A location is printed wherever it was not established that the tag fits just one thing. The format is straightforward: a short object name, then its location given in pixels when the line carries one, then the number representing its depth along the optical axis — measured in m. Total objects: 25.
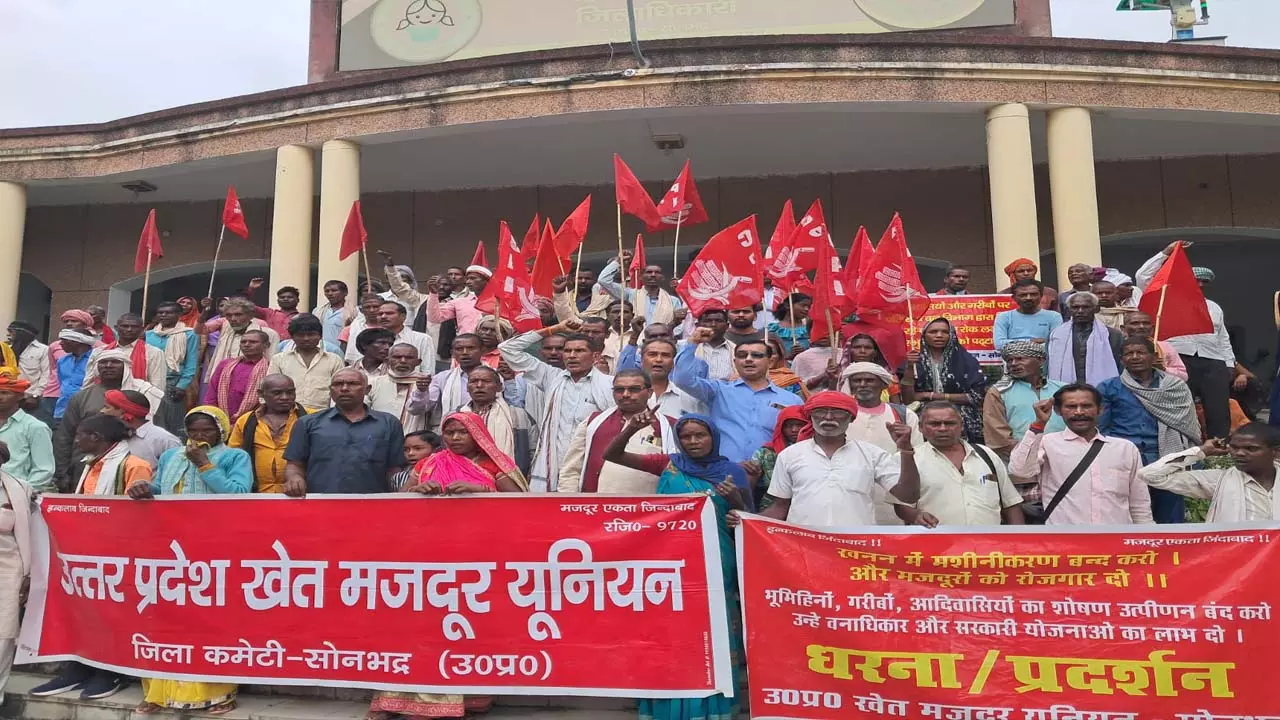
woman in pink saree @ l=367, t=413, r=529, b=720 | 4.11
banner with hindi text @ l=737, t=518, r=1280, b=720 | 3.44
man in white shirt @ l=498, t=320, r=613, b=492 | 5.30
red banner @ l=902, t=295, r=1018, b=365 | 7.65
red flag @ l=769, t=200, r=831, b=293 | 6.86
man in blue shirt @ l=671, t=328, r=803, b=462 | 4.77
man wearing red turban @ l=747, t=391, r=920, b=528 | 3.94
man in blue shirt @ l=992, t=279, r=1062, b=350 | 6.36
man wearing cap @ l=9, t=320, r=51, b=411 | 7.81
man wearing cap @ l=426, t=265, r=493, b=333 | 7.74
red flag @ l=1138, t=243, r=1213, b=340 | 5.84
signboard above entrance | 10.46
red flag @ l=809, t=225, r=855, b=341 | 5.93
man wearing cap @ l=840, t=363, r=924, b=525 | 4.61
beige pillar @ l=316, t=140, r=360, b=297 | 9.88
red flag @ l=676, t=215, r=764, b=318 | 6.15
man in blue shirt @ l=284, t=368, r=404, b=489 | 4.65
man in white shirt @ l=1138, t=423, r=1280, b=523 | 3.90
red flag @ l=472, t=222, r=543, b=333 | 6.74
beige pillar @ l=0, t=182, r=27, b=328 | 11.24
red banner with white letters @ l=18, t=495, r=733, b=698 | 3.97
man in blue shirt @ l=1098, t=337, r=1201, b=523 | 5.00
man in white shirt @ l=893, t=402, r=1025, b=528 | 4.07
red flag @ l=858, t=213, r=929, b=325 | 6.16
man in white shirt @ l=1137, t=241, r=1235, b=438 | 5.70
